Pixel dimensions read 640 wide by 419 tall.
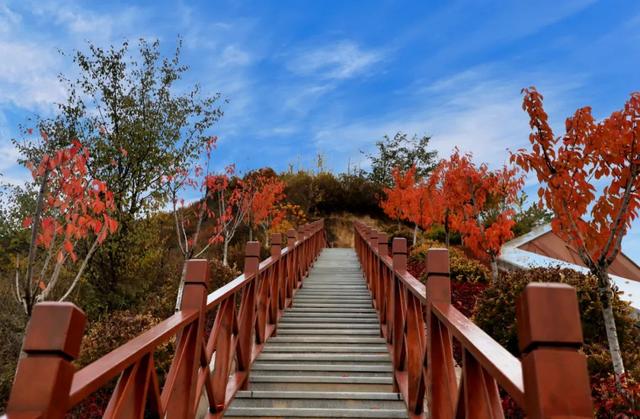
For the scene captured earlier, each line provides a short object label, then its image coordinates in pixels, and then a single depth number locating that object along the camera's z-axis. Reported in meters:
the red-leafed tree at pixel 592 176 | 4.27
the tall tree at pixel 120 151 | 9.82
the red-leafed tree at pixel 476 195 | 8.95
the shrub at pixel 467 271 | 9.94
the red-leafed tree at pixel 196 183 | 9.73
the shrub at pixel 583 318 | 4.96
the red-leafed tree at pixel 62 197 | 4.87
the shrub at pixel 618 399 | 3.55
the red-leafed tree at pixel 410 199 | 15.80
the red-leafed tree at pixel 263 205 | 16.61
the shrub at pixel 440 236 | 19.41
